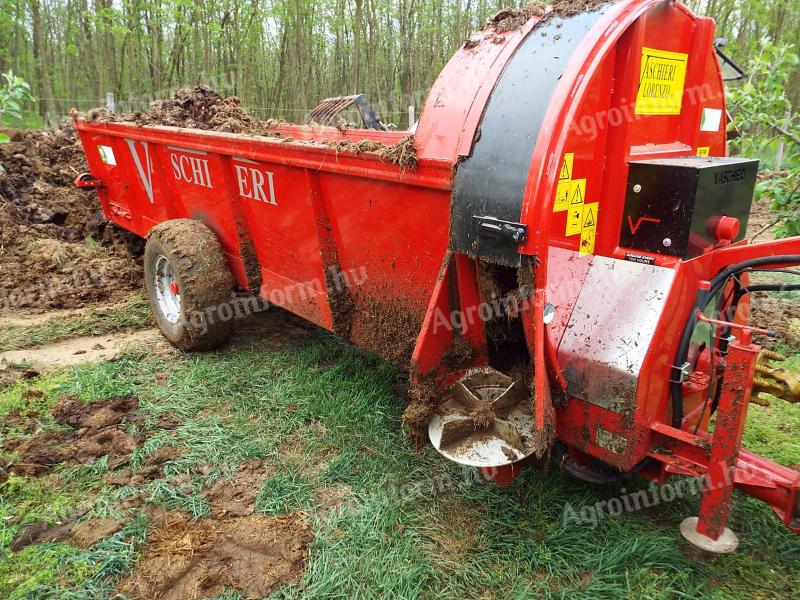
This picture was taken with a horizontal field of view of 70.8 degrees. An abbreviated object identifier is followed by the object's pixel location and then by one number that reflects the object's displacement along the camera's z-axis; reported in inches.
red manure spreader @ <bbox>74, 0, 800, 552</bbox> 75.4
